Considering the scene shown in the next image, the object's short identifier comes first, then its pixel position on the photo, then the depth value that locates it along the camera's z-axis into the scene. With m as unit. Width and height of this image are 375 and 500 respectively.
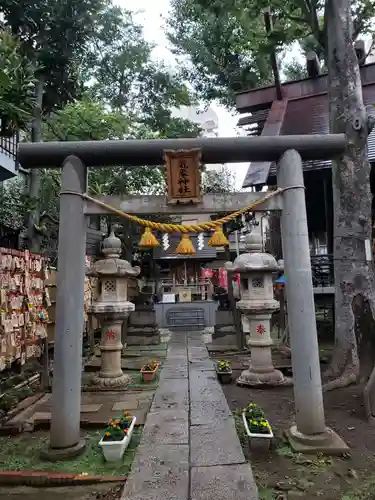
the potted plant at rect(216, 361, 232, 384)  7.95
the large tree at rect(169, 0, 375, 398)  7.08
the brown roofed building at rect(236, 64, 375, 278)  12.59
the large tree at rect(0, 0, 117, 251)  11.22
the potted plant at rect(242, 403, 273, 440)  4.29
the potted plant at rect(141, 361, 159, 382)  8.02
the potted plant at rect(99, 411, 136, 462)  4.15
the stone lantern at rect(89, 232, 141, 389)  7.96
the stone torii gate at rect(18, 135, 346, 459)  4.53
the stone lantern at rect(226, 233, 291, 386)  7.75
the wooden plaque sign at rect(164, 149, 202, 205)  4.98
